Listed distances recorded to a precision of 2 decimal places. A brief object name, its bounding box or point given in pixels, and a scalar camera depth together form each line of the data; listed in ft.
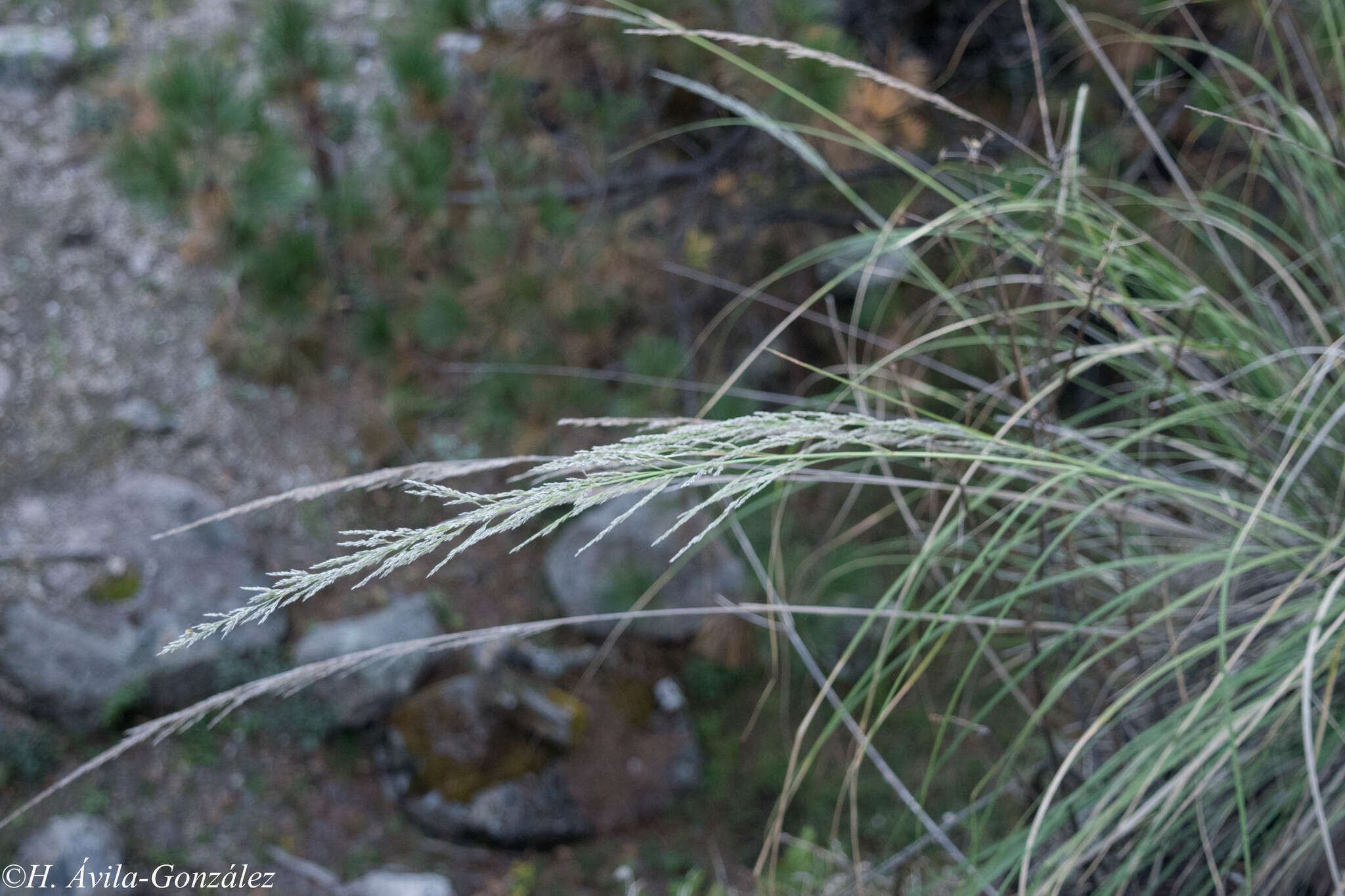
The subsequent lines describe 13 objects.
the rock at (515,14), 6.07
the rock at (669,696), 9.00
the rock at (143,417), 9.71
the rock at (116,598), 7.98
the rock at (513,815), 8.04
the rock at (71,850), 6.95
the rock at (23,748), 7.59
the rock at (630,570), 7.30
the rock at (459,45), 6.32
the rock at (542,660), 8.92
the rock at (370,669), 8.41
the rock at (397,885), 7.32
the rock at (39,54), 11.76
